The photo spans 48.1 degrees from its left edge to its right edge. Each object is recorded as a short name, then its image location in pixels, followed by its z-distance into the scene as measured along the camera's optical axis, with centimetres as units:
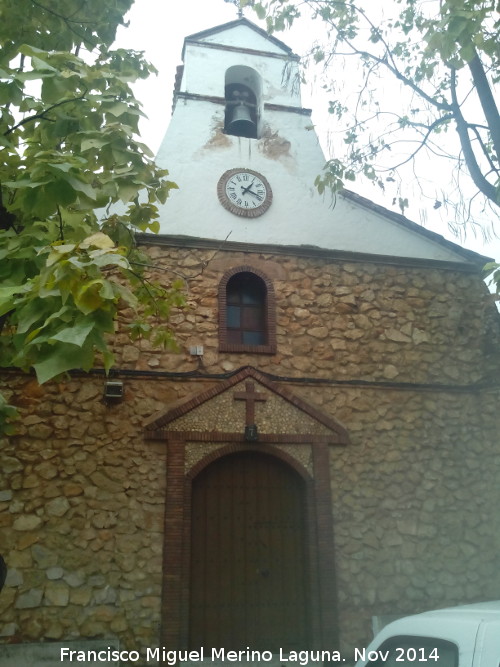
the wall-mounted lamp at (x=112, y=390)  654
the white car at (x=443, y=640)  194
